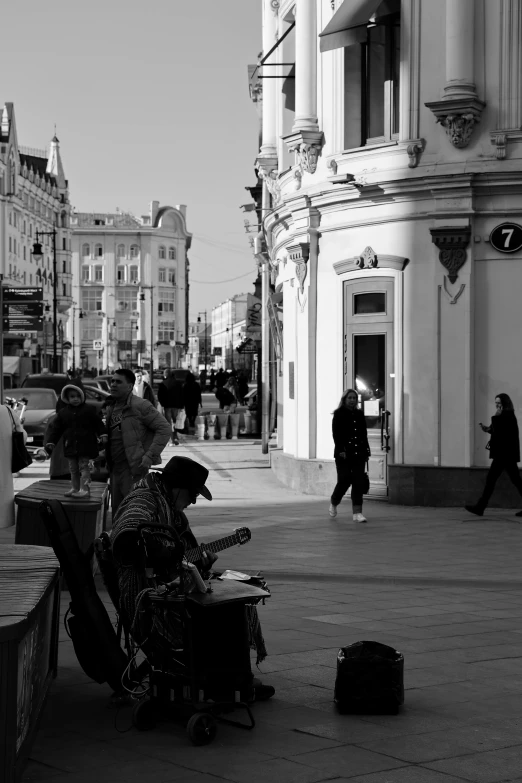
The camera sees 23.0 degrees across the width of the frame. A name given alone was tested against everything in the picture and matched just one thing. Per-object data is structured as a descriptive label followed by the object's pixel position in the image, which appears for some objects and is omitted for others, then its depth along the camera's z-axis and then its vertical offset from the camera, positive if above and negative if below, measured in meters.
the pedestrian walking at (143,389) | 31.19 -0.66
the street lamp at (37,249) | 64.12 +5.71
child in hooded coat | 13.77 -0.74
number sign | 18.23 +1.80
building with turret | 104.19 +13.04
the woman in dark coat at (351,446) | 16.70 -1.08
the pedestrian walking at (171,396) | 34.09 -0.89
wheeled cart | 6.64 -1.55
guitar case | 7.02 -1.42
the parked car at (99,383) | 46.56 -0.78
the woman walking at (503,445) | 17.02 -1.08
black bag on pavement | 7.07 -1.77
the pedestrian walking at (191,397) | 35.62 -0.96
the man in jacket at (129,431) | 13.07 -0.69
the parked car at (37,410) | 30.30 -1.18
